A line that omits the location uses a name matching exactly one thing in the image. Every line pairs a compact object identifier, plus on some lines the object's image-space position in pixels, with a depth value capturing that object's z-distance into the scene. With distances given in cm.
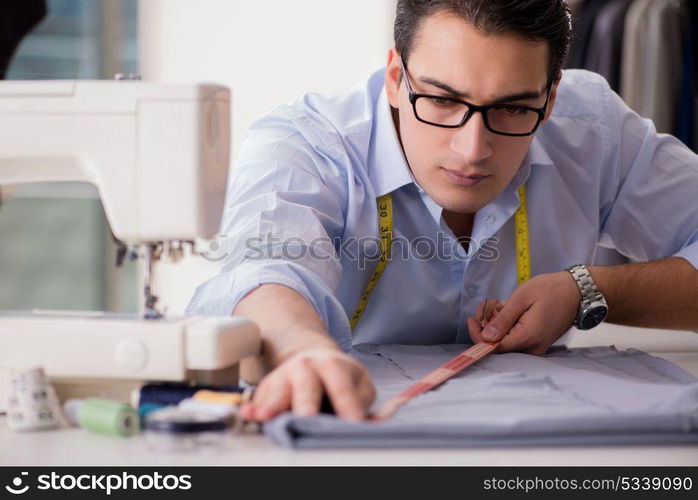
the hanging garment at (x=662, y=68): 371
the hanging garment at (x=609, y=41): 374
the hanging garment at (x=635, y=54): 371
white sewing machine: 120
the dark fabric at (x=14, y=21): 328
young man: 162
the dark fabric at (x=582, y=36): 383
